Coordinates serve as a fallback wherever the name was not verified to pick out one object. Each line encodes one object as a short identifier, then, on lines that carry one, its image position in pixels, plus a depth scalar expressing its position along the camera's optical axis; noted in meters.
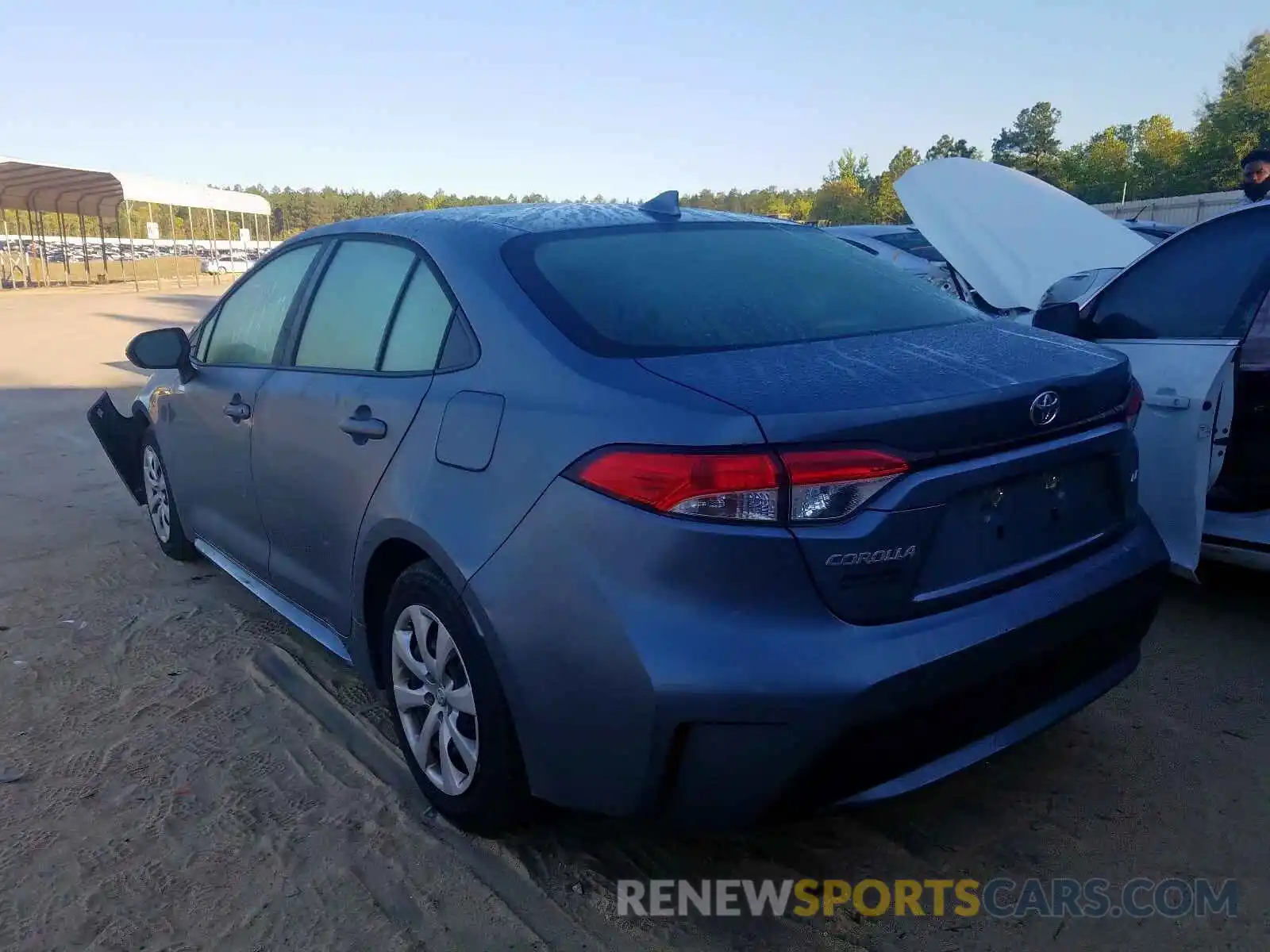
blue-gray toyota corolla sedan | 1.94
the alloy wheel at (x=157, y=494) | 4.76
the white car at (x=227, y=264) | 45.88
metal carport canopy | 27.64
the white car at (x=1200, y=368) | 3.56
